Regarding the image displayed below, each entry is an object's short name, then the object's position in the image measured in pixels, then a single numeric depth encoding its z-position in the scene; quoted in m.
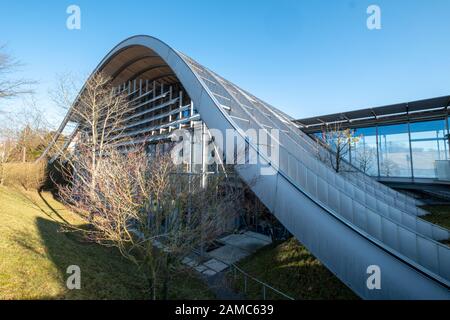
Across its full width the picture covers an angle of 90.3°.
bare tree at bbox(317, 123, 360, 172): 14.07
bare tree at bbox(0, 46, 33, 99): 11.80
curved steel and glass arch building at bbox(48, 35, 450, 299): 4.82
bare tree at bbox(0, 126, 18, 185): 19.44
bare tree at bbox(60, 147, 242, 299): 6.02
